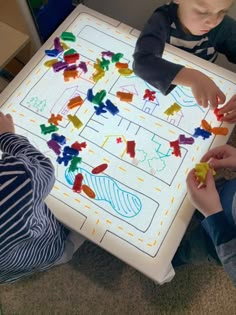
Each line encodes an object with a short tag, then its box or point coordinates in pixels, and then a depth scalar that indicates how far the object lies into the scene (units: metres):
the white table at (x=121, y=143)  0.66
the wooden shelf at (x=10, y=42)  0.97
